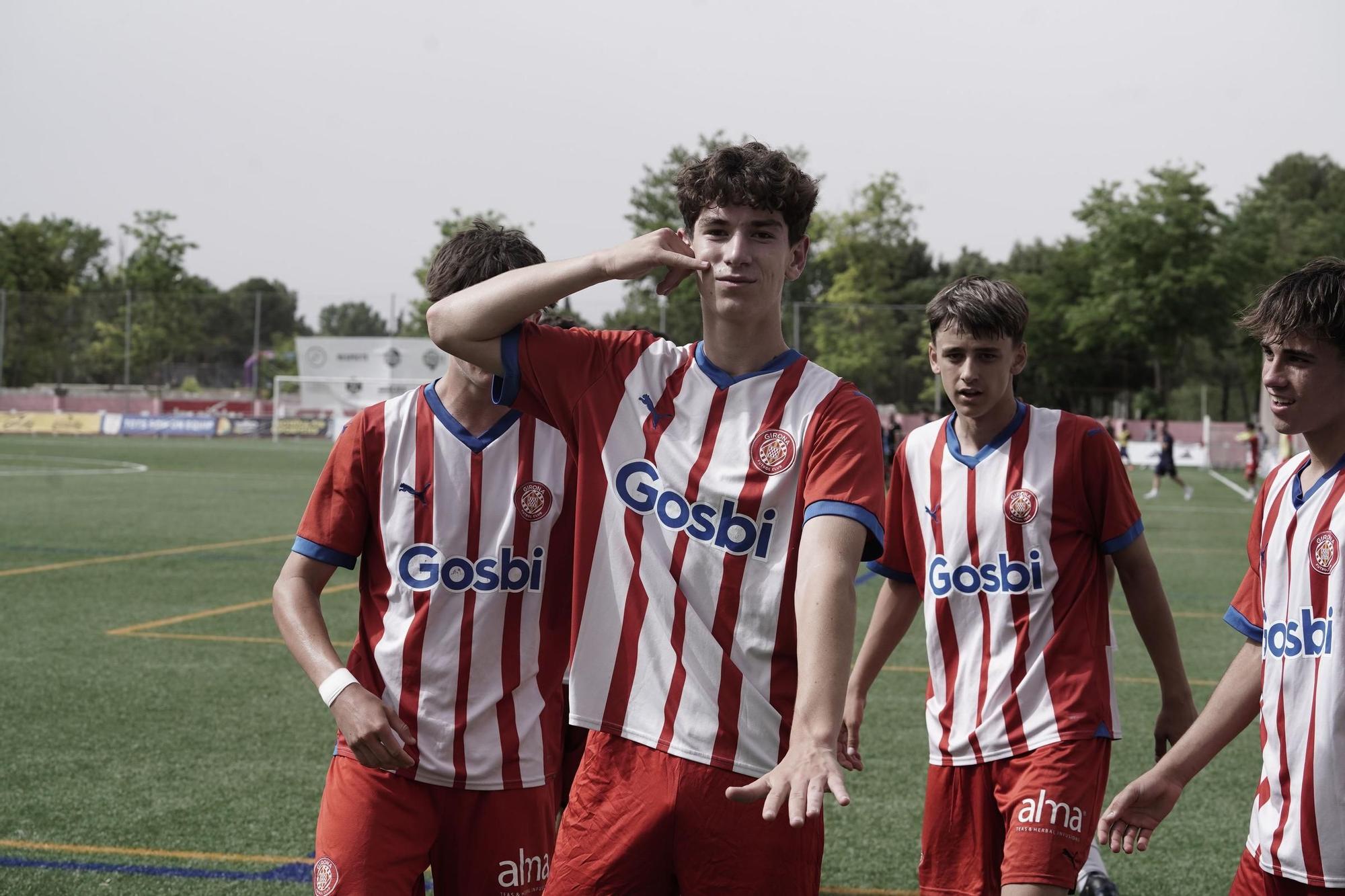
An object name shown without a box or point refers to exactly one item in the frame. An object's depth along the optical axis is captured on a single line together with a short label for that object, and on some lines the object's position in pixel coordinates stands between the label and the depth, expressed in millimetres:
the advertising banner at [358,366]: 56250
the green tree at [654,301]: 58250
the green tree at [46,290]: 55969
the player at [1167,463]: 29653
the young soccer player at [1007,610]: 3848
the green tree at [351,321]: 60634
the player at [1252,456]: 29797
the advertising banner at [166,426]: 52875
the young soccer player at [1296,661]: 2924
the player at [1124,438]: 35688
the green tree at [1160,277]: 52031
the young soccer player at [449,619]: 3105
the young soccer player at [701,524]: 2520
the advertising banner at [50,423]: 52062
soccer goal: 56062
